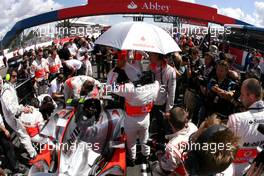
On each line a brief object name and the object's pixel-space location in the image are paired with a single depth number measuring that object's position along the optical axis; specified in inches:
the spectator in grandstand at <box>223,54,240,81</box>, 194.7
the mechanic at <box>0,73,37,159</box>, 210.2
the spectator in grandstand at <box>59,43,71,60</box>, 310.8
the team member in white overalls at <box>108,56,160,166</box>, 181.3
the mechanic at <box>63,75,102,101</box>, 207.3
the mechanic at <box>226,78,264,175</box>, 117.0
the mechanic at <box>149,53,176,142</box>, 215.9
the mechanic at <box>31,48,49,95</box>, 369.2
